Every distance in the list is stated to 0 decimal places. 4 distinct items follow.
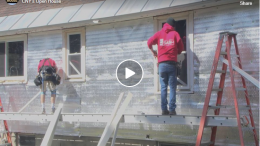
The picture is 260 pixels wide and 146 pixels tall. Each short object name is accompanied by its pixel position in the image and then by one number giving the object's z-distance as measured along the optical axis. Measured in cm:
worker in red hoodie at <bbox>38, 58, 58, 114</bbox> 805
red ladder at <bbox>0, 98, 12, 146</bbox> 917
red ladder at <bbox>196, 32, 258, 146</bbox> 549
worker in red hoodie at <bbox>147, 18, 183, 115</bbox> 618
